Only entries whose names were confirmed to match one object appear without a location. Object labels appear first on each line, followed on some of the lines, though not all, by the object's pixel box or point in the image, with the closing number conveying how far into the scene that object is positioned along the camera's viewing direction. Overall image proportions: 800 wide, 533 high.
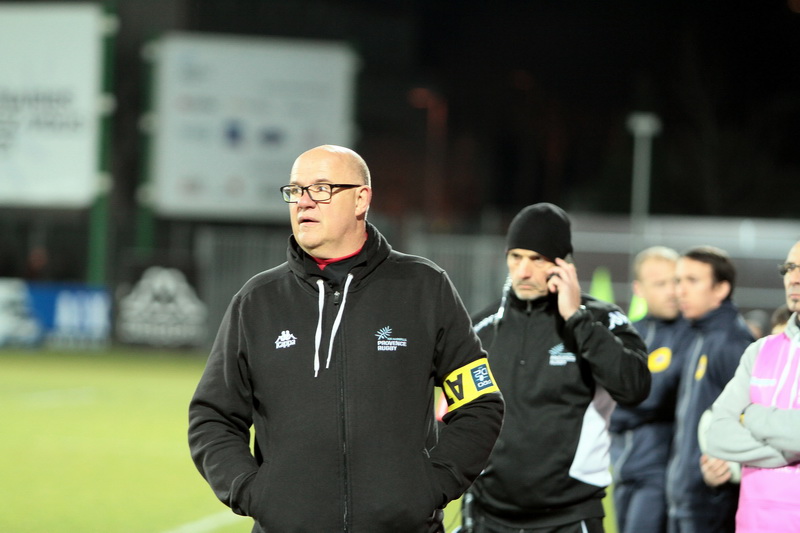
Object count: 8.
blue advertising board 48.12
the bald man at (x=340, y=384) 7.25
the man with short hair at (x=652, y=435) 12.91
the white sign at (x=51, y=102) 50.81
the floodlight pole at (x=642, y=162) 57.12
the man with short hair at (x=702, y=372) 11.85
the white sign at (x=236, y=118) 52.09
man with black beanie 10.02
